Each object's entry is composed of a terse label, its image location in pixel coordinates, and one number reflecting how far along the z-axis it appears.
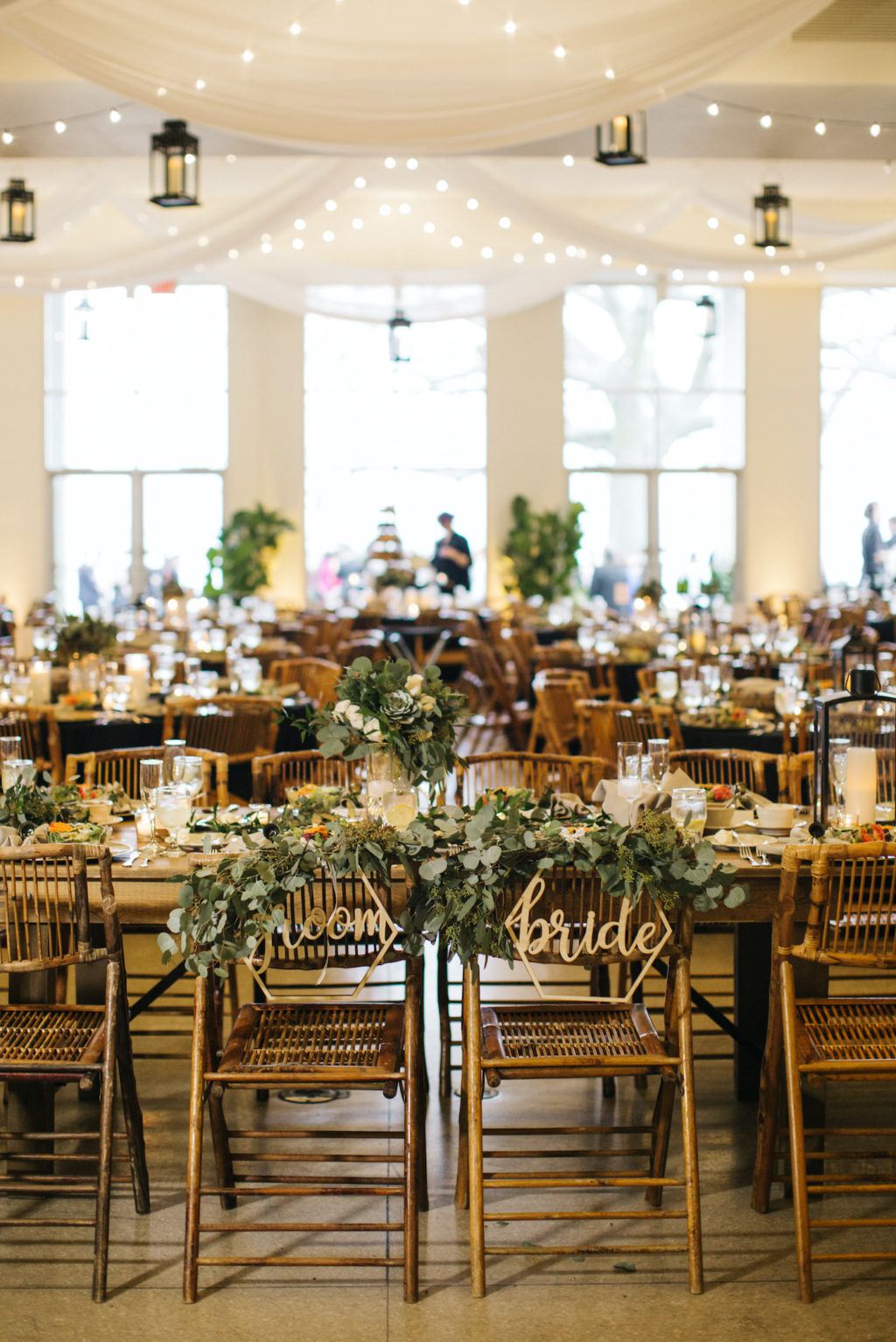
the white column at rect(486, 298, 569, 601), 16.25
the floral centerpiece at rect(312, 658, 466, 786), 3.33
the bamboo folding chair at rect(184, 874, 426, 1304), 2.86
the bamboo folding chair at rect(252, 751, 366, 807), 4.38
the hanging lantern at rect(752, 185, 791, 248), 8.88
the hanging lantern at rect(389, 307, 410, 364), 12.27
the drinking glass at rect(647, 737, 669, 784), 3.64
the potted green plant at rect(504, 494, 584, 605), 15.82
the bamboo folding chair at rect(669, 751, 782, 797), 4.57
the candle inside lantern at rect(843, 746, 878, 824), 3.74
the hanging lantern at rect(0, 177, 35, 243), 8.91
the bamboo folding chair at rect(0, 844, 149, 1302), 2.94
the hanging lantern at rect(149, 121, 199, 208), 7.50
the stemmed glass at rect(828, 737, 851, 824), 3.81
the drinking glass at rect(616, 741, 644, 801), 3.46
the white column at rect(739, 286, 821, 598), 16.38
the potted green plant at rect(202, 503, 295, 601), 15.62
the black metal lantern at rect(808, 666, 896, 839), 3.39
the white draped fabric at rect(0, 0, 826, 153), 5.58
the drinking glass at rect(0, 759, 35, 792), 3.68
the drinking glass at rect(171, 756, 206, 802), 3.71
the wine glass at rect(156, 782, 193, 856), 3.53
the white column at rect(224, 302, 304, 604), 16.16
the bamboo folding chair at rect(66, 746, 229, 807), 4.39
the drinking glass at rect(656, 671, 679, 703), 6.75
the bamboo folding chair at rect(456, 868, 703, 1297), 2.87
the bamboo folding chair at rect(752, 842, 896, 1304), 2.91
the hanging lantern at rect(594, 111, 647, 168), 6.85
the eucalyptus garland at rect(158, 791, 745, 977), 2.91
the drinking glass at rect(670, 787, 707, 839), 3.42
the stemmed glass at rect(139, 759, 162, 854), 3.63
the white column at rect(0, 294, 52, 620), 15.76
